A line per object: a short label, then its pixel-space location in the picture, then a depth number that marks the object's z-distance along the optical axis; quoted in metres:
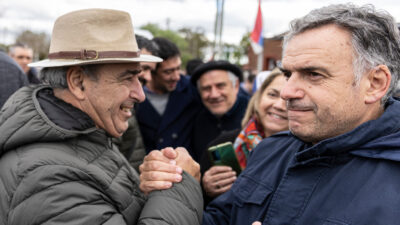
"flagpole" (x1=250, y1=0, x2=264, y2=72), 9.39
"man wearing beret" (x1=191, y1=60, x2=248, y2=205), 3.83
